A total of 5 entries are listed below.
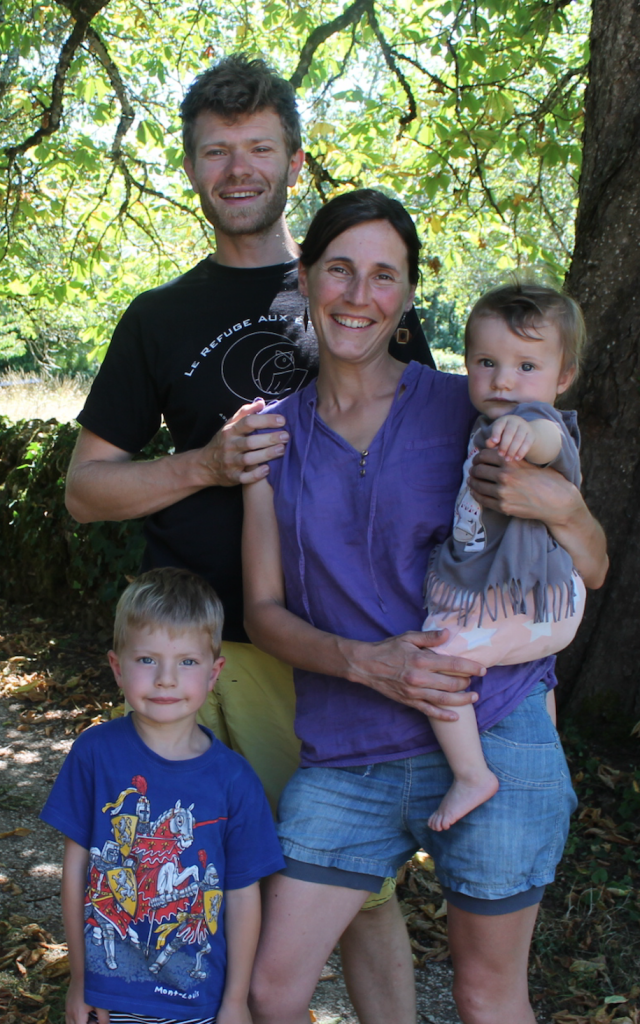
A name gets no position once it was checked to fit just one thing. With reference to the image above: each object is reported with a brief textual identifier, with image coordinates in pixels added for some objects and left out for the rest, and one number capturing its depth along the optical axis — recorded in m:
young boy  1.91
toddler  1.94
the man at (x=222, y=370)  2.50
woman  1.96
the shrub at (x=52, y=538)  6.43
